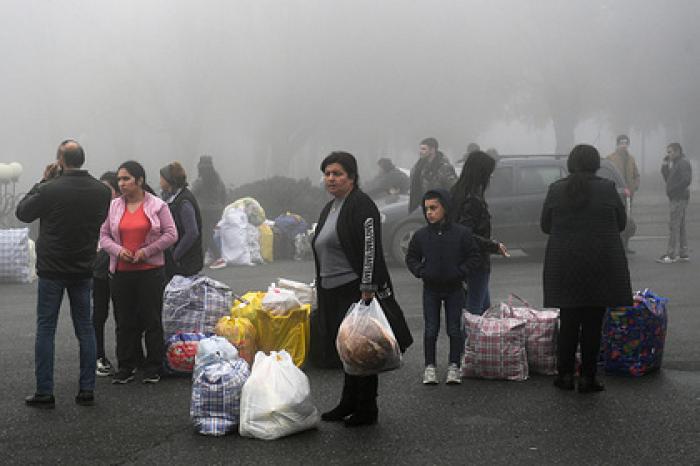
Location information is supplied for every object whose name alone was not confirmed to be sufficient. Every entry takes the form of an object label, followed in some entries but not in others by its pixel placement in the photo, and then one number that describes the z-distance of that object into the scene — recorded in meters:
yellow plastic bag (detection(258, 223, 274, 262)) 19.03
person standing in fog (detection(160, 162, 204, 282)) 8.73
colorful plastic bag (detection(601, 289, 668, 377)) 7.61
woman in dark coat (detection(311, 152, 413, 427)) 6.44
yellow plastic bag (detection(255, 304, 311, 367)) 8.20
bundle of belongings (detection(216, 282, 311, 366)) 8.20
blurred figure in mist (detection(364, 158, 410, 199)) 18.06
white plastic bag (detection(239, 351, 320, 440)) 6.14
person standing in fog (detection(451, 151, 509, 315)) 8.02
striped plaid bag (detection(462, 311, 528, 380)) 7.61
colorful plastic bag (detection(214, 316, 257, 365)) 7.93
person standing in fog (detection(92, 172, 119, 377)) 8.32
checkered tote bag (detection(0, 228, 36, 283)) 15.65
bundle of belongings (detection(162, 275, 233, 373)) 8.27
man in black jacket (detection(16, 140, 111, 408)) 7.01
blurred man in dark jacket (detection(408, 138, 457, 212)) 13.56
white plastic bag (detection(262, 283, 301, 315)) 8.23
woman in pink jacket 7.80
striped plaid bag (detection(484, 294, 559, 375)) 7.77
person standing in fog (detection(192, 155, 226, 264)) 16.84
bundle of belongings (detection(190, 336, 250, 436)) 6.28
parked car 16.16
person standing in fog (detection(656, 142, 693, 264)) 15.73
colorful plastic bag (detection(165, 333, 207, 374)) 7.94
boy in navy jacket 7.49
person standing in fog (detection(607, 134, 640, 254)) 18.77
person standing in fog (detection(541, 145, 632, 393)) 7.16
